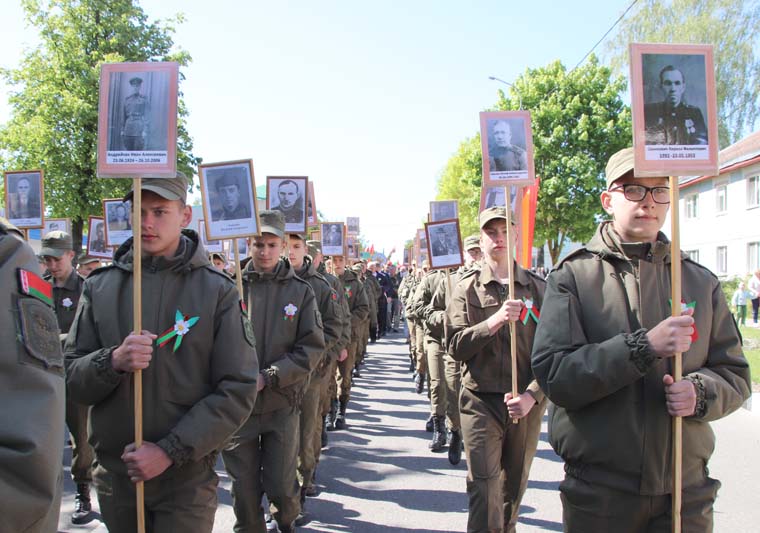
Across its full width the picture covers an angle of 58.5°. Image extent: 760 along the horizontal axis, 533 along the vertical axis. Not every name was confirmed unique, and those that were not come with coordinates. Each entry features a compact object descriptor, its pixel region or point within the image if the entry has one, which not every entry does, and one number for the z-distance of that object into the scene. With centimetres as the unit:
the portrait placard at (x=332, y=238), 1085
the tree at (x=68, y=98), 2314
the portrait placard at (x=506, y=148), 515
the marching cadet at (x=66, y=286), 597
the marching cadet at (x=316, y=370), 587
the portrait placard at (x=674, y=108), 296
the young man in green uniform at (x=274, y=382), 453
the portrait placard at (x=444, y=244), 793
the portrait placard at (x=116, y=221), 784
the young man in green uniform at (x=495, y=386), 457
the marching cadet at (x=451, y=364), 728
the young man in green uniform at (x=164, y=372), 309
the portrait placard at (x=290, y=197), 693
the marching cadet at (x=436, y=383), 835
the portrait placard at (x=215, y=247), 1066
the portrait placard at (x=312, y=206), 898
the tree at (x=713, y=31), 3256
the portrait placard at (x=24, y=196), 728
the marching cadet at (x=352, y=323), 1007
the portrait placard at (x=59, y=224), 914
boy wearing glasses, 280
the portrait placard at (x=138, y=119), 341
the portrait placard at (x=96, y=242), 868
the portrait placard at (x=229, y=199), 493
